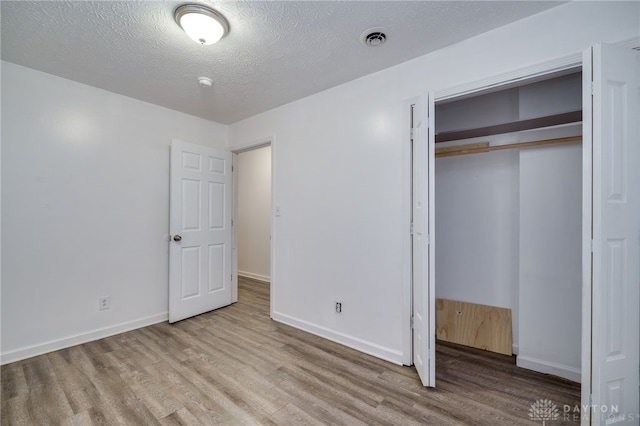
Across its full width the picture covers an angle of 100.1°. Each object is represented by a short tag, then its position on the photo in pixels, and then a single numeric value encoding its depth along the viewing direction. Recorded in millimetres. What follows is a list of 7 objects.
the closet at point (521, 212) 2104
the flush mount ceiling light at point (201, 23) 1653
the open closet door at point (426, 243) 1918
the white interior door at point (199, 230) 3203
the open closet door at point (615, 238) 1362
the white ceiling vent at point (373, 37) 1897
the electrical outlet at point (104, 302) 2791
